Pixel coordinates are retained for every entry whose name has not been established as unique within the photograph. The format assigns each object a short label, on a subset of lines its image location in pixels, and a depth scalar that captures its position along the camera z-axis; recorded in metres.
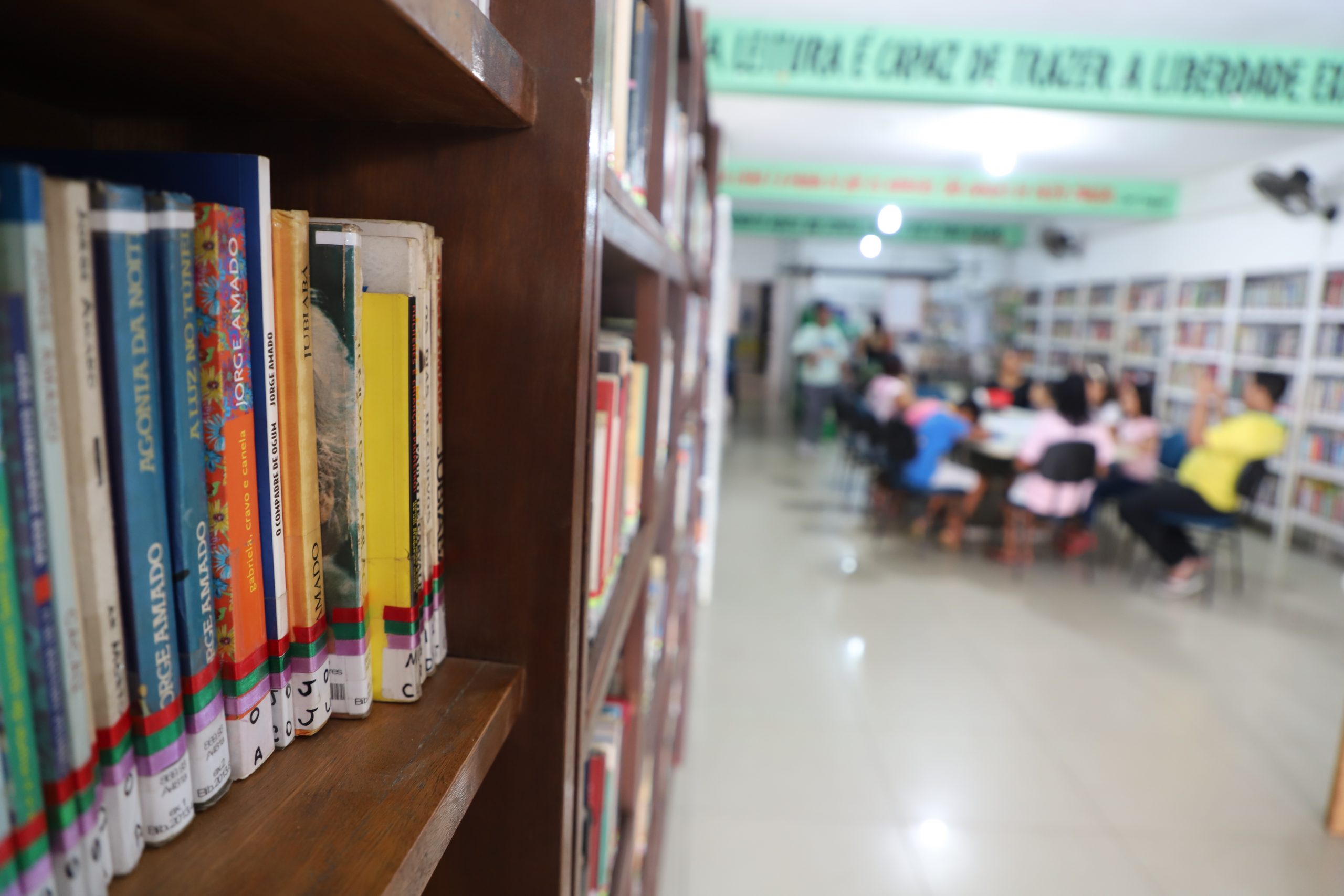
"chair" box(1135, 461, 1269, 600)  4.54
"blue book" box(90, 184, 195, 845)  0.34
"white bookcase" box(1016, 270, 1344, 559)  6.22
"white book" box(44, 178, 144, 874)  0.31
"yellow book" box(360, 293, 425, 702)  0.51
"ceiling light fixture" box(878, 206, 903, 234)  10.66
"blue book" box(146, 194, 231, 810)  0.37
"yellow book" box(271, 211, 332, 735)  0.46
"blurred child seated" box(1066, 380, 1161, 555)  5.62
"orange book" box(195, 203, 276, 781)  0.40
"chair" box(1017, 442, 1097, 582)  4.79
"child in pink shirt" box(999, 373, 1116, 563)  4.95
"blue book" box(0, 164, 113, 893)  0.29
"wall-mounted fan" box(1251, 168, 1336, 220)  5.95
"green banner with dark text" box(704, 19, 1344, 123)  4.33
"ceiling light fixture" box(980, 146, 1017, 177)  7.14
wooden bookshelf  0.42
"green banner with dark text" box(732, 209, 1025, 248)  11.11
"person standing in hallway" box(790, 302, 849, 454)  9.93
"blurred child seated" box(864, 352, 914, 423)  6.64
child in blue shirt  5.37
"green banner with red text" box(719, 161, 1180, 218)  8.16
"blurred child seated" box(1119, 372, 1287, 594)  4.65
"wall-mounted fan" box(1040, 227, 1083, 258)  10.64
